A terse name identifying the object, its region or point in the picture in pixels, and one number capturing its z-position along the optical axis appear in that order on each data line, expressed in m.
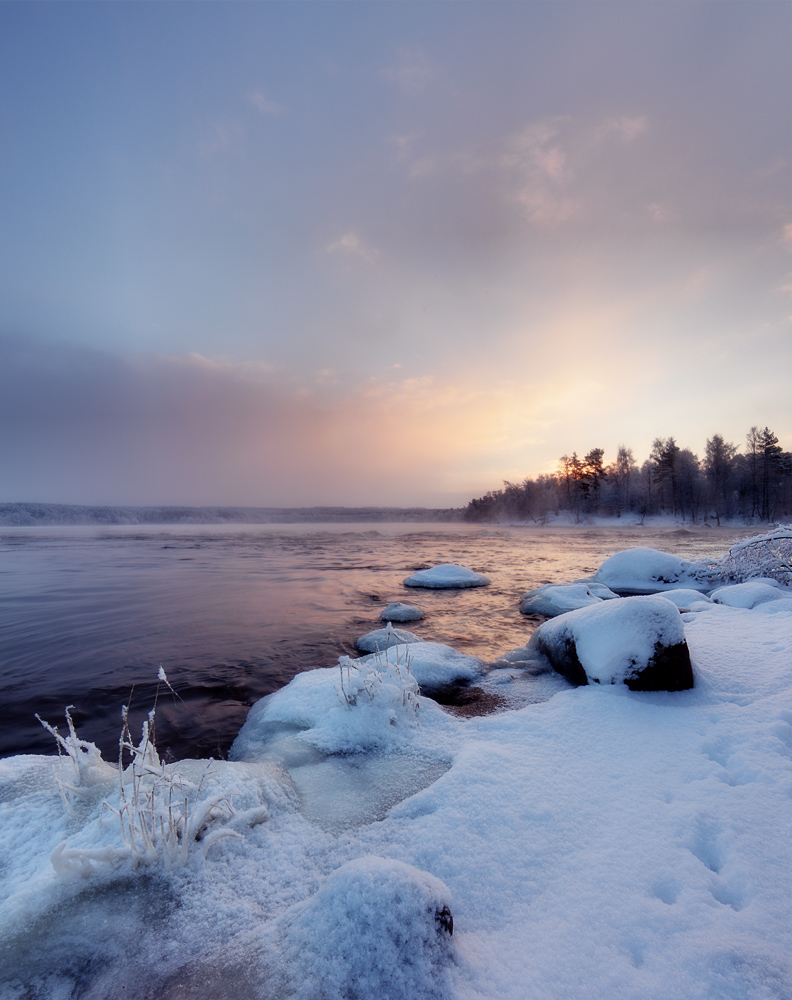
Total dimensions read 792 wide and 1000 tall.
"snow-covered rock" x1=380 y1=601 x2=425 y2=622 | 8.49
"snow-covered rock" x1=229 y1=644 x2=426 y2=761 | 3.46
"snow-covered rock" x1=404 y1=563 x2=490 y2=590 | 11.94
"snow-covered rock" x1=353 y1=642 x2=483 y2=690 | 4.82
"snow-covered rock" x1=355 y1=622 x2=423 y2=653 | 6.16
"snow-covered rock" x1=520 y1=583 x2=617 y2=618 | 8.19
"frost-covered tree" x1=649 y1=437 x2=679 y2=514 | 47.44
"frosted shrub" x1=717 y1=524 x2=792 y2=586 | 8.02
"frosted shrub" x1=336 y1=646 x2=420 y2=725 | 3.73
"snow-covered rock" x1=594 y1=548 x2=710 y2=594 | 10.15
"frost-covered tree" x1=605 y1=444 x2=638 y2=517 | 50.56
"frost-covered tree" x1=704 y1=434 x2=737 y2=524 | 43.94
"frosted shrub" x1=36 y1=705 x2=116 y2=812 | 2.39
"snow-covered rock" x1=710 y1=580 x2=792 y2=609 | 6.64
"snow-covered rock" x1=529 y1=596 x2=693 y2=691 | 3.86
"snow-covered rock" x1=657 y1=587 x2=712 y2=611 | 7.19
